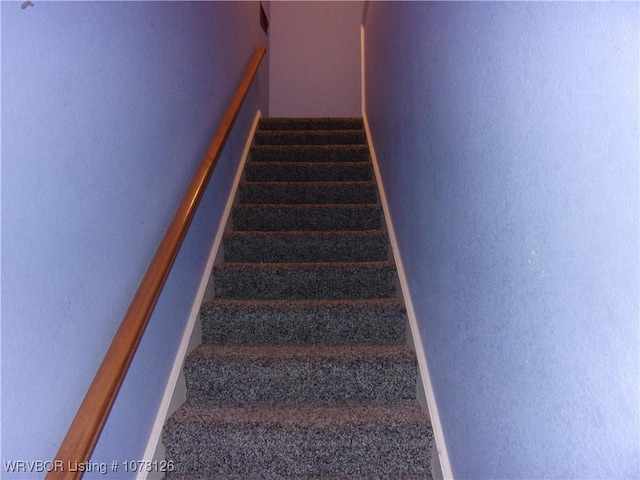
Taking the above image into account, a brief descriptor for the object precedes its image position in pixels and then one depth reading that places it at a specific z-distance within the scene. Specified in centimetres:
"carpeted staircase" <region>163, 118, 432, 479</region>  142
